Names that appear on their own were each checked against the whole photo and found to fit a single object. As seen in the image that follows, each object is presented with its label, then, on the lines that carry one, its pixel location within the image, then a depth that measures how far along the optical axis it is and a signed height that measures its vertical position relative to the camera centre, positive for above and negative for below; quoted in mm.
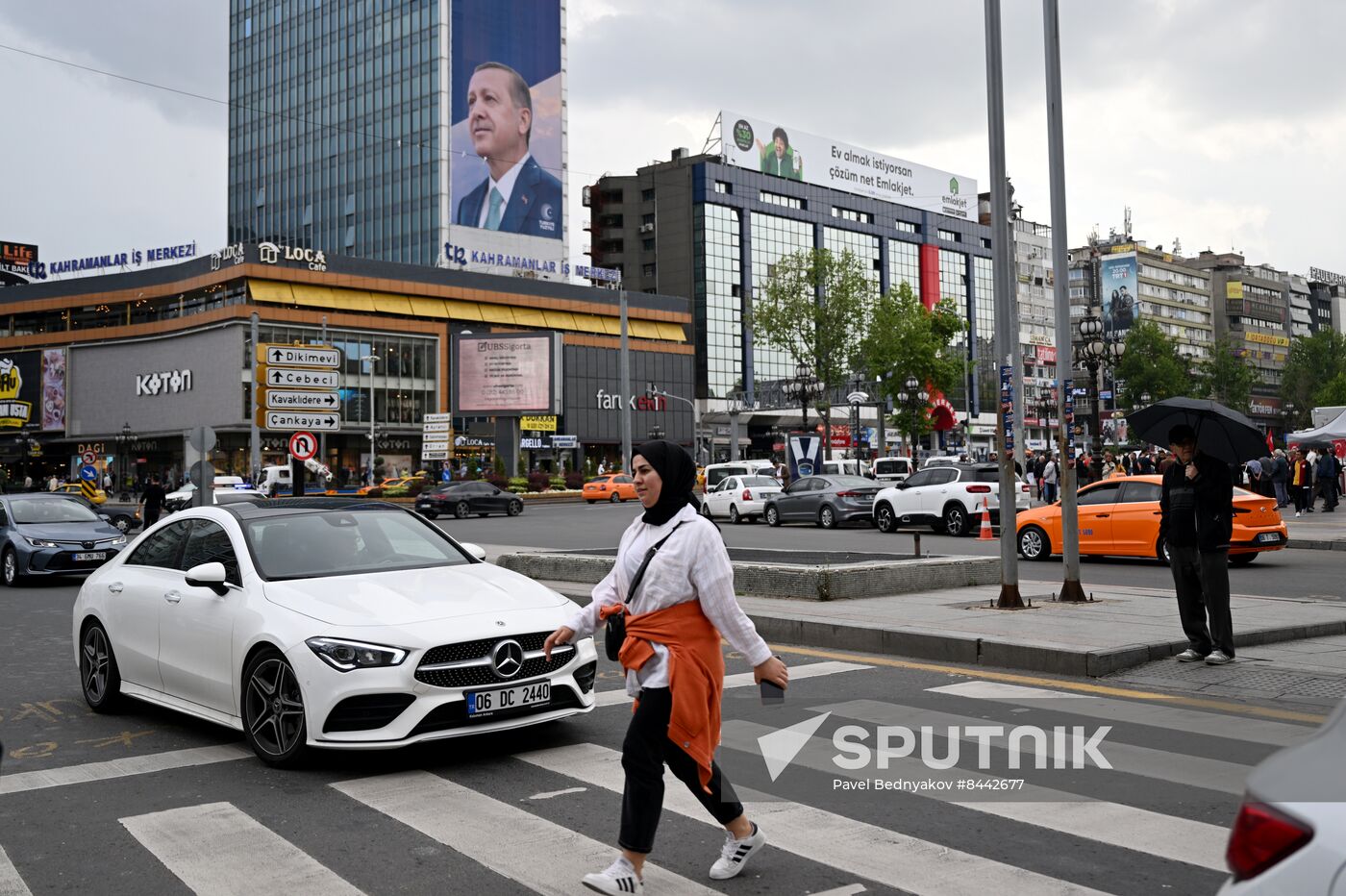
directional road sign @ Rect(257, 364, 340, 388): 19984 +1999
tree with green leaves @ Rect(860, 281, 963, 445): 68188 +7783
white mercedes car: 6031 -735
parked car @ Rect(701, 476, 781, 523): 35188 -228
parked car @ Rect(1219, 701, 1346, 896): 1985 -598
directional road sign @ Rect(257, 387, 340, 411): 19844 +1630
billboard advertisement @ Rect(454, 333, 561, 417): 66938 +6692
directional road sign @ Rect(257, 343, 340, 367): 20109 +2382
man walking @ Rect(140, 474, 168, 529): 29406 +7
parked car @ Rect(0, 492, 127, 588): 18375 -580
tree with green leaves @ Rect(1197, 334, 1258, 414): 112688 +9793
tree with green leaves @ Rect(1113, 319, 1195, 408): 107625 +10466
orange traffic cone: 23750 -856
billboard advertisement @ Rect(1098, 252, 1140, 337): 131750 +21766
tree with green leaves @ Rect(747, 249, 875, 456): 64000 +9513
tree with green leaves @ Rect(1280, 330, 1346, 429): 124625 +11557
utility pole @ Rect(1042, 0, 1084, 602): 12367 +2201
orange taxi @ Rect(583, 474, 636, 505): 53938 +121
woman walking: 4180 -587
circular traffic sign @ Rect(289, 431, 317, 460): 20817 +909
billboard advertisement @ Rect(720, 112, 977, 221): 109688 +31628
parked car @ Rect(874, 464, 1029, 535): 26391 -282
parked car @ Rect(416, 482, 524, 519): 44281 -251
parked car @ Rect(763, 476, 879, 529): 31062 -355
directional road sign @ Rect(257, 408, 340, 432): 19797 +1305
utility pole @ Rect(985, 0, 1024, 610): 11922 +2369
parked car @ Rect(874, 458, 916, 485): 49250 +785
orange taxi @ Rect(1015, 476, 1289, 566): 17641 -640
